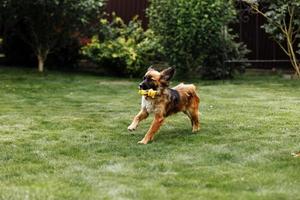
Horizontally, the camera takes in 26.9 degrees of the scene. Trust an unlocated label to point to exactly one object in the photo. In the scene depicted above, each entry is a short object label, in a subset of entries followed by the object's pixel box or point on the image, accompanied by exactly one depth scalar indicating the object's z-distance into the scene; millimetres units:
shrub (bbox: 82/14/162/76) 15609
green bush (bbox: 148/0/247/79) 14328
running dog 7199
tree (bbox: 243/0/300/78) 14484
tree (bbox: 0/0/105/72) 15195
